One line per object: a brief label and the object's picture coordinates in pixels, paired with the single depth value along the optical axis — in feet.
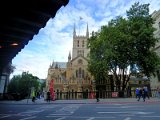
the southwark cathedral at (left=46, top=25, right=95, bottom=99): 145.84
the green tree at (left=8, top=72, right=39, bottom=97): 137.03
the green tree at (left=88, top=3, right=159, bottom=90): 74.22
